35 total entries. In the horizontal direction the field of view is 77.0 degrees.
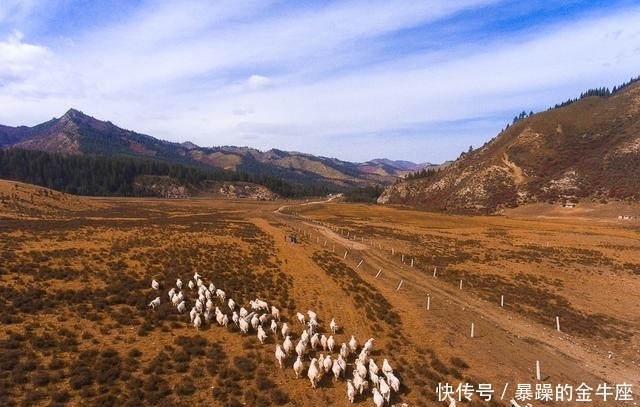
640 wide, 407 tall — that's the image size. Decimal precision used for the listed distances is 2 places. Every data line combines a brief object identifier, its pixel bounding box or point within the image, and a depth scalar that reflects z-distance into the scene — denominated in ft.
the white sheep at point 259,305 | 93.15
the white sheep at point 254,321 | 84.53
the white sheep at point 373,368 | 67.36
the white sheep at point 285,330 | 81.90
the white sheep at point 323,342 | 78.89
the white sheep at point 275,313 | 91.18
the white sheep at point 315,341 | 78.18
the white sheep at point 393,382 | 64.75
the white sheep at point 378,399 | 60.18
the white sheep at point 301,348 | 73.05
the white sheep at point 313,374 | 65.41
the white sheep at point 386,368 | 67.97
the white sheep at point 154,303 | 88.93
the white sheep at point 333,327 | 87.76
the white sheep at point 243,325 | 82.12
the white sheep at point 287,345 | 74.11
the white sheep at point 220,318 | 85.28
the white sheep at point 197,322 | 83.35
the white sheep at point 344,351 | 74.18
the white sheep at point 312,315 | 89.71
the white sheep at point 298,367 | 67.87
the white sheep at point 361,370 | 66.41
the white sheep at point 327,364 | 69.15
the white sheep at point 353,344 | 77.36
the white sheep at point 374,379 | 65.21
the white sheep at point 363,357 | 70.38
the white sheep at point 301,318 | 90.99
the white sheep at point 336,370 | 67.82
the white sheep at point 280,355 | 71.00
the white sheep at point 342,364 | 68.59
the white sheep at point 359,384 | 63.72
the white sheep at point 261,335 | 79.41
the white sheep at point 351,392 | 61.79
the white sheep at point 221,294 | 100.17
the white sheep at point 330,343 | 78.33
